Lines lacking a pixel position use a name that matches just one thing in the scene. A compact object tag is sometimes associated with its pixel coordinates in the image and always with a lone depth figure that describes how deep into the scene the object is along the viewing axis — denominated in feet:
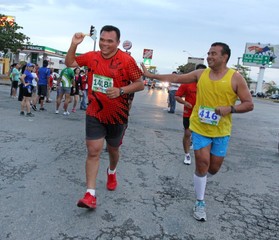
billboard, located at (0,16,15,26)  115.03
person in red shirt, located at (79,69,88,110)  46.44
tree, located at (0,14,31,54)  109.97
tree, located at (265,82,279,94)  403.22
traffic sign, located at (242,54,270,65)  241.90
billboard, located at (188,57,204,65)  308.89
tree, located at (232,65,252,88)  325.52
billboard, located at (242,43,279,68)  244.42
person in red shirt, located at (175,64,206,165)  21.02
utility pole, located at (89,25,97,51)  45.52
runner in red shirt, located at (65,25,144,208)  13.12
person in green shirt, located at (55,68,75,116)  38.96
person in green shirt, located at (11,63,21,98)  54.24
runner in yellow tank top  13.24
